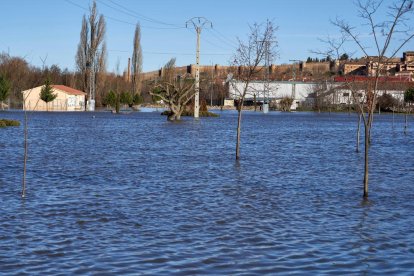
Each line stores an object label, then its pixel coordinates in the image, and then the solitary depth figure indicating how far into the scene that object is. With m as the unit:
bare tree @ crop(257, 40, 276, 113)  24.11
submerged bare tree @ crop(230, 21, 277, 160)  22.50
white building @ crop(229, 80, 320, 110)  120.50
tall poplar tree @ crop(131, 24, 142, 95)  99.00
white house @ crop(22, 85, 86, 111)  82.81
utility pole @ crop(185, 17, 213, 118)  53.78
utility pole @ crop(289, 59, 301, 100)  121.00
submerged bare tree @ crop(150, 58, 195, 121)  50.44
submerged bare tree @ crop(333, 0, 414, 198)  12.62
